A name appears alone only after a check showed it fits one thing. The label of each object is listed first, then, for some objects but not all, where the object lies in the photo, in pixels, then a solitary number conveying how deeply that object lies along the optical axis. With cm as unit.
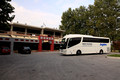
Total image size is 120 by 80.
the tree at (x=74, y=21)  3200
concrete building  1875
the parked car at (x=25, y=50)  1739
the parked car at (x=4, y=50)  1543
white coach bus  1472
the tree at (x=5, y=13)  1020
